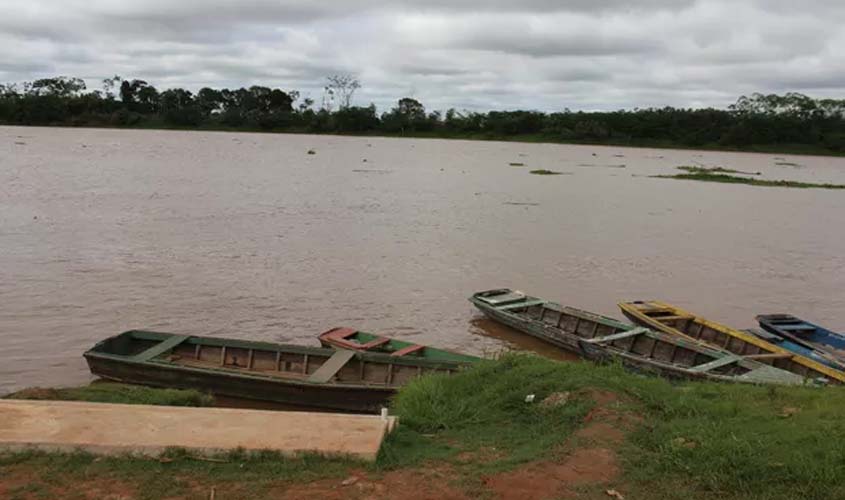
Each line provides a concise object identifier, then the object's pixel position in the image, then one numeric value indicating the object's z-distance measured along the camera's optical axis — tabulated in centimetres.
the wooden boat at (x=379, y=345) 1086
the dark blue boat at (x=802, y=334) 1253
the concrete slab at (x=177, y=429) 538
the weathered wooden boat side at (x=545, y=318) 1310
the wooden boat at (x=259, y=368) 970
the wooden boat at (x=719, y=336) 1073
